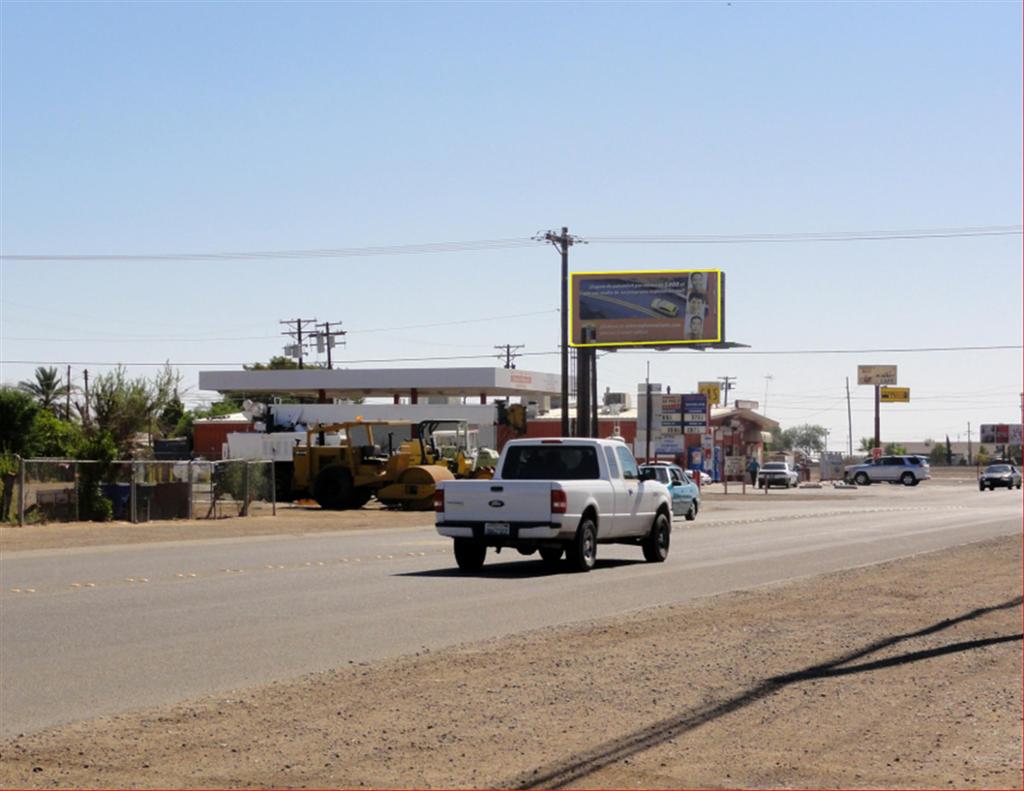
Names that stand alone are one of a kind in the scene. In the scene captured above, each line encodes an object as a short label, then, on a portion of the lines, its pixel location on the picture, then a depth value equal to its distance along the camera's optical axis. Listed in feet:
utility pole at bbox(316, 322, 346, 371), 377.09
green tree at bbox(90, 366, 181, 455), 241.14
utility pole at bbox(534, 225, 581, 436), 201.98
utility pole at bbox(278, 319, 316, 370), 377.30
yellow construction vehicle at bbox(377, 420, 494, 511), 154.92
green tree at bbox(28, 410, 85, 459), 187.62
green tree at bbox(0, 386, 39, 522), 180.04
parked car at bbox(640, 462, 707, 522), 148.87
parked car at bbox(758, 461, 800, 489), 284.00
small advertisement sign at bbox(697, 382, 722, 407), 436.02
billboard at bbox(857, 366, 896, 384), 506.07
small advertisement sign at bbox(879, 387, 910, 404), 506.07
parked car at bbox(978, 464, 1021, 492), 278.67
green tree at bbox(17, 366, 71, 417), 337.02
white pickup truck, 75.61
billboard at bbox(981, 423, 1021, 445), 465.47
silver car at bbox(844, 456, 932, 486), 325.01
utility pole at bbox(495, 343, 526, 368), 442.50
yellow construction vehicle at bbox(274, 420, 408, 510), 159.84
